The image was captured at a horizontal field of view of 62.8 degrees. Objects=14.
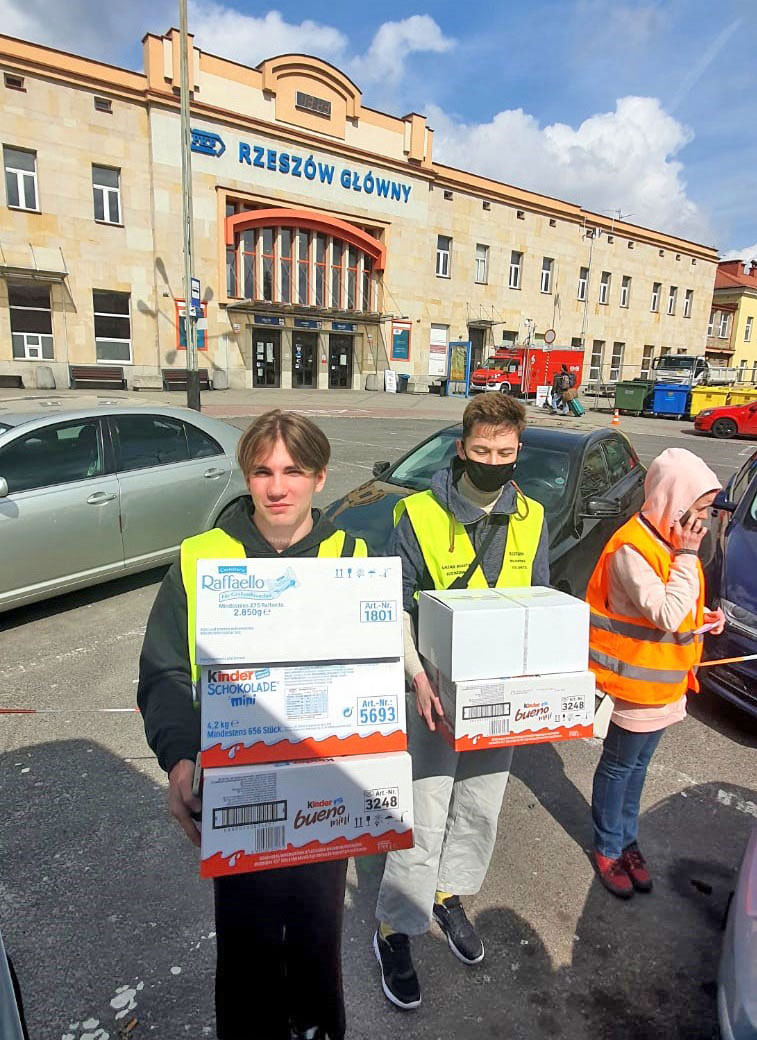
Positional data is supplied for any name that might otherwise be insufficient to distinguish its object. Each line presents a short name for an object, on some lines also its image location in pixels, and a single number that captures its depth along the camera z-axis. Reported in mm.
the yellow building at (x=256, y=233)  22375
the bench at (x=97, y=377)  23594
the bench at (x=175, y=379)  25062
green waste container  27812
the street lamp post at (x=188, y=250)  16562
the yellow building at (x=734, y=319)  51031
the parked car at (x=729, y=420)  20578
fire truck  31234
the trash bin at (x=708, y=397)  24734
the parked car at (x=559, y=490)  4461
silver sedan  4480
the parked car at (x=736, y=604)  3637
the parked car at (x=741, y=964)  1507
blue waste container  26569
